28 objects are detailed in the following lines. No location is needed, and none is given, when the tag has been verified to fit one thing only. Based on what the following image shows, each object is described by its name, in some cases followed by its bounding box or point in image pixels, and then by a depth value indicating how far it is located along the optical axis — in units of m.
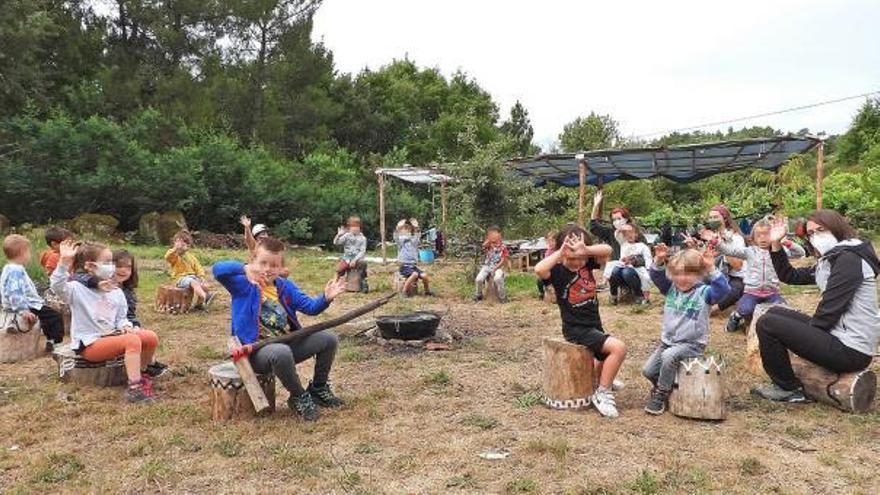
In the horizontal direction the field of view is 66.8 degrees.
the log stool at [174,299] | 9.91
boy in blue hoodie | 4.73
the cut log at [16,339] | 6.74
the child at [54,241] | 7.02
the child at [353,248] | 12.21
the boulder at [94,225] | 19.44
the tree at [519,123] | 45.94
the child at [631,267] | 10.51
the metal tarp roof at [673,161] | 12.59
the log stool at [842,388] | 4.94
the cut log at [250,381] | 4.65
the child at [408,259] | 11.87
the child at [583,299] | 4.93
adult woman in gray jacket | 4.89
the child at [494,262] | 11.27
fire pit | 7.41
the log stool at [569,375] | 5.07
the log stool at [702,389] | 4.80
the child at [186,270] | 10.02
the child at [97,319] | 5.44
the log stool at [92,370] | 5.76
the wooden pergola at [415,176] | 16.31
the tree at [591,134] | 32.37
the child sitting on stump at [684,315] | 4.92
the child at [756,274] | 7.25
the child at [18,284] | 6.40
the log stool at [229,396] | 4.84
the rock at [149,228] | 20.66
